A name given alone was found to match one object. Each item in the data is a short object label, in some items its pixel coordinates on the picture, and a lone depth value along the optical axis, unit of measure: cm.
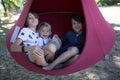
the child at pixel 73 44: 114
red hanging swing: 108
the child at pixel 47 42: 111
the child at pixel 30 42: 104
